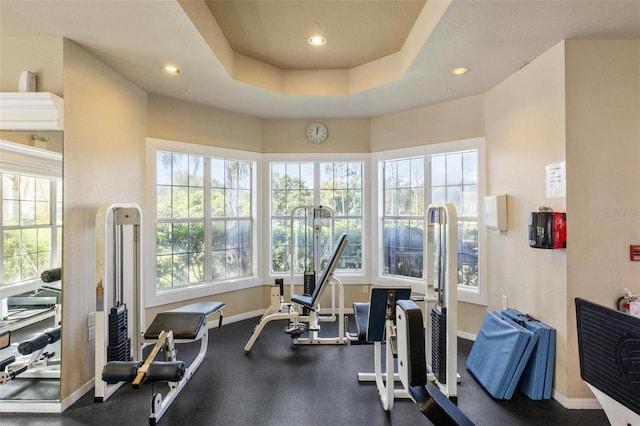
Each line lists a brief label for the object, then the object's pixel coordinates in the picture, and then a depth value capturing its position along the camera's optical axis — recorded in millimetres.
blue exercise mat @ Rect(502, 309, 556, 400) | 2494
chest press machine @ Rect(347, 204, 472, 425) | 2332
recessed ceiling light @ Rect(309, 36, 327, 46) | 2922
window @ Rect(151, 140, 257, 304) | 3807
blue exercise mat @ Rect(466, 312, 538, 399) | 2492
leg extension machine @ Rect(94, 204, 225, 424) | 2182
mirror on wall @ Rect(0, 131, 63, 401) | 2348
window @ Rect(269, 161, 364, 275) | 4613
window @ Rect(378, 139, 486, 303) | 3701
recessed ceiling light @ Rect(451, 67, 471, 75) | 2914
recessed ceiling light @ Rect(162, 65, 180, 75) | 2916
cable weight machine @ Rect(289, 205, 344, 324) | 3916
